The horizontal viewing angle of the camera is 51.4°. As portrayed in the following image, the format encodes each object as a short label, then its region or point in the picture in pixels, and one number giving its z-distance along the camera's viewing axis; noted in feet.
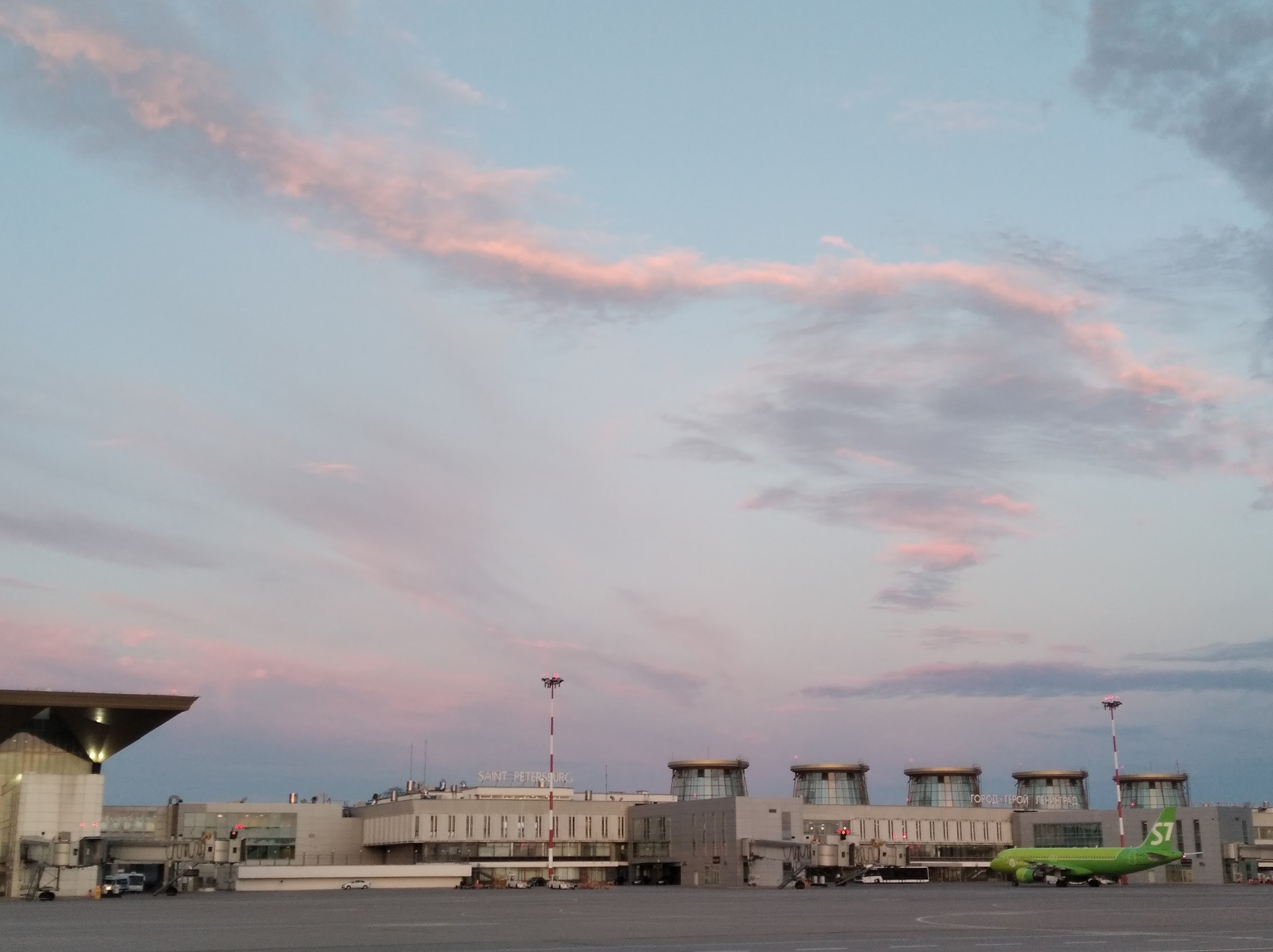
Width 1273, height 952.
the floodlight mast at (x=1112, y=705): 476.54
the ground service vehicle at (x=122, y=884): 373.46
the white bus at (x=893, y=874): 537.24
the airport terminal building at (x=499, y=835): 402.31
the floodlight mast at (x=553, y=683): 454.40
